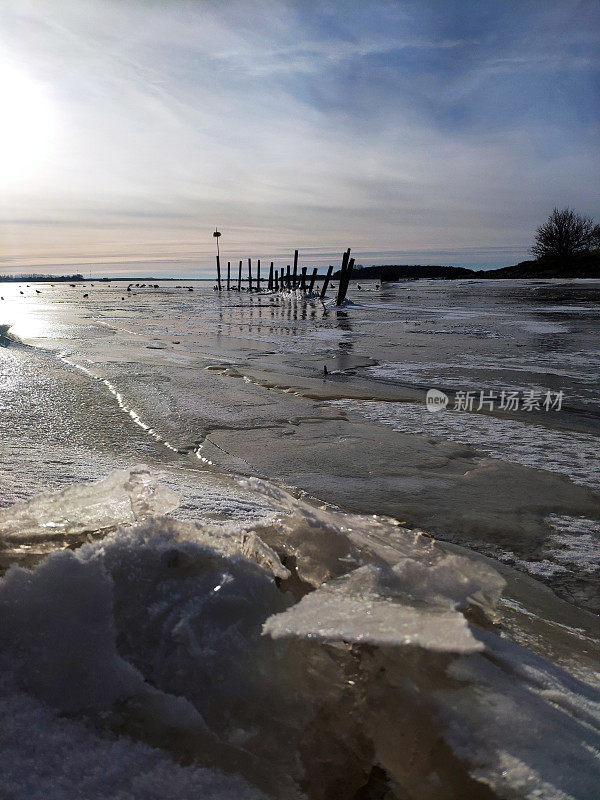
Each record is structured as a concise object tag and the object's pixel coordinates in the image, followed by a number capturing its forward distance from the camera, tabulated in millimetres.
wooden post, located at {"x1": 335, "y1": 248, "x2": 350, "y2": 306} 23269
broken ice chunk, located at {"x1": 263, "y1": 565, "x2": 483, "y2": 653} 1031
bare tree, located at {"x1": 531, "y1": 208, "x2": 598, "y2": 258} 59125
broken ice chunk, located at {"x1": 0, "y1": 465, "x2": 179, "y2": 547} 1529
